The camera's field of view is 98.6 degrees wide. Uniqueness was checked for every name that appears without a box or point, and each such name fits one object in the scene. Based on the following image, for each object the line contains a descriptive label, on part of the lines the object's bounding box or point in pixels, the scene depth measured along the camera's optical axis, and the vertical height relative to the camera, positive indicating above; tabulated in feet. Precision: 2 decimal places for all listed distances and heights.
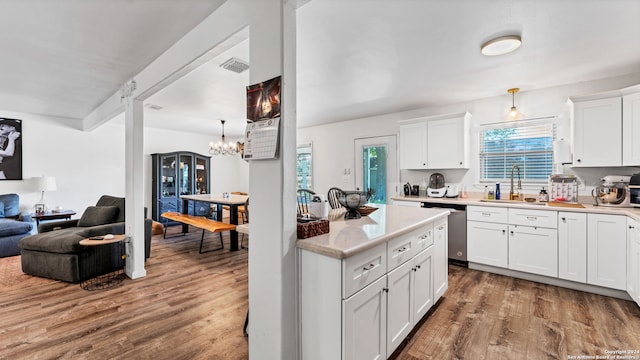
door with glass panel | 16.65 +0.76
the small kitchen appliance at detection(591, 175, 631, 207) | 9.77 -0.51
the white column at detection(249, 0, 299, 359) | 4.81 -0.61
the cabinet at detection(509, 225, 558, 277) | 10.00 -2.72
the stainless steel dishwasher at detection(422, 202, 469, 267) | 11.94 -2.49
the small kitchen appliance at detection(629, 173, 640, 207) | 9.11 -0.44
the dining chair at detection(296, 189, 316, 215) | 7.11 -0.82
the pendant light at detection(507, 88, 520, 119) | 11.88 +3.23
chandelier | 18.22 +2.11
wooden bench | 13.24 -2.30
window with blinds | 12.06 +1.20
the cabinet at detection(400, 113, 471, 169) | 13.14 +1.79
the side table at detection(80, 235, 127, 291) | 10.03 -3.39
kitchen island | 4.57 -2.06
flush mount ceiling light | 7.43 +3.71
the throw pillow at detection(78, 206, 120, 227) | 12.78 -1.75
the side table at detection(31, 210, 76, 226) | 15.30 -2.03
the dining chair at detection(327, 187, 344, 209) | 10.25 -0.91
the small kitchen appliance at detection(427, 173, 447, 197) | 13.42 -0.43
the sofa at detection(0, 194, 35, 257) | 13.29 -2.27
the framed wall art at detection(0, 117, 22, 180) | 15.71 +1.78
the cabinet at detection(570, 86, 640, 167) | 9.29 +1.73
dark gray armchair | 10.26 -2.91
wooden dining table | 14.55 -1.33
